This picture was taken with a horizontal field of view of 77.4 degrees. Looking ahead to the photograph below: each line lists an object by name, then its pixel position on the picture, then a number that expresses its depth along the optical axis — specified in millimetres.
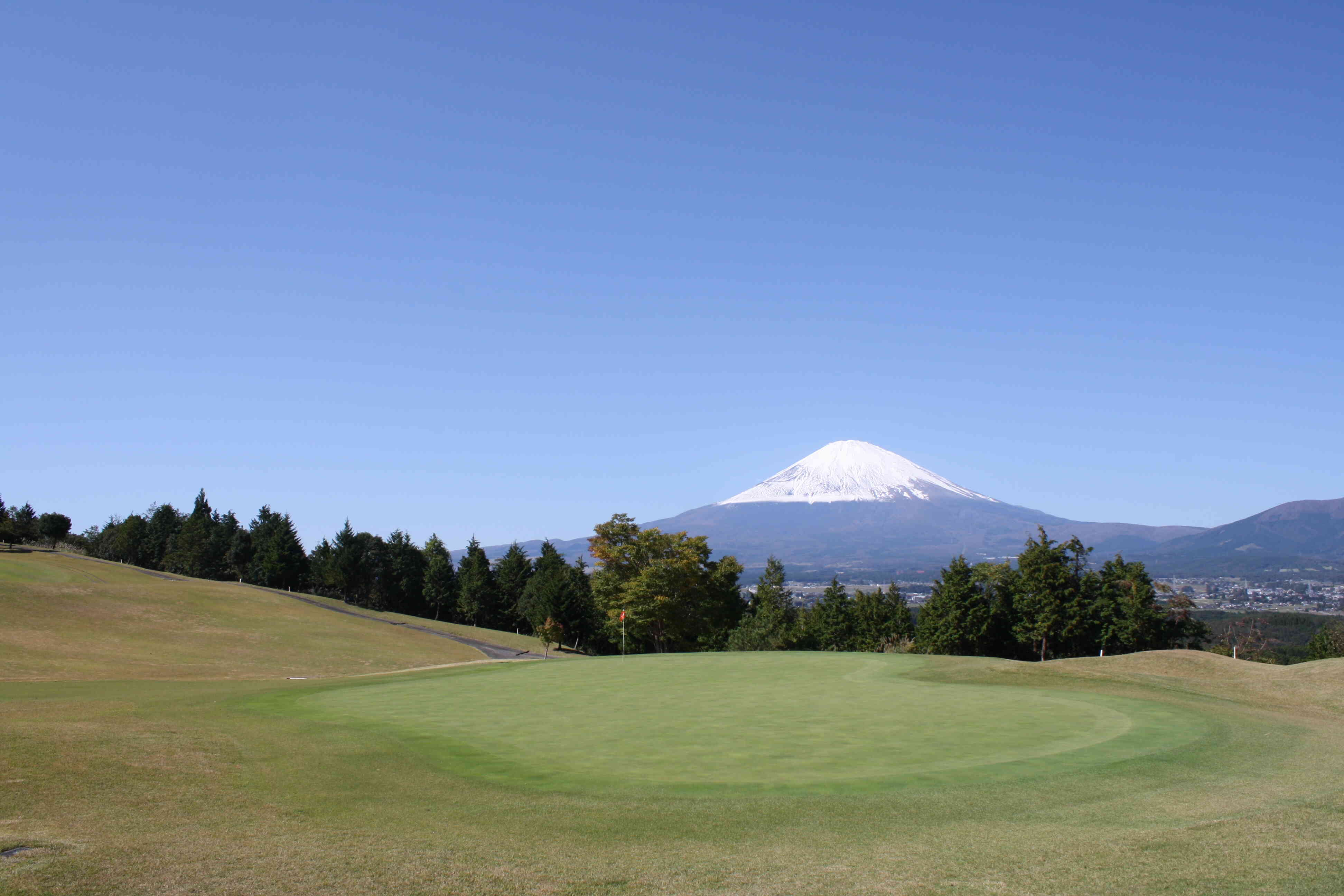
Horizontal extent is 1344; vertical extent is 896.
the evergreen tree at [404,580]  111625
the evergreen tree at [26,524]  104125
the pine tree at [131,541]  118500
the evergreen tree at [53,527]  108188
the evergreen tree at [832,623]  77500
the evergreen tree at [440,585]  109438
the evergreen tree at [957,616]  66812
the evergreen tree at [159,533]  118250
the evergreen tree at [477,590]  105375
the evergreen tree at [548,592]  86438
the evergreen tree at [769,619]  69500
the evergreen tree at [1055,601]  64625
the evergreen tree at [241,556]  111000
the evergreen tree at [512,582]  108938
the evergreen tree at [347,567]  105562
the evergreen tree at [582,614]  88625
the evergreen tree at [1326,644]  62219
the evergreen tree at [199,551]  108250
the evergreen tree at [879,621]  75000
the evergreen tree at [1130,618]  64438
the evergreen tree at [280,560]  104438
